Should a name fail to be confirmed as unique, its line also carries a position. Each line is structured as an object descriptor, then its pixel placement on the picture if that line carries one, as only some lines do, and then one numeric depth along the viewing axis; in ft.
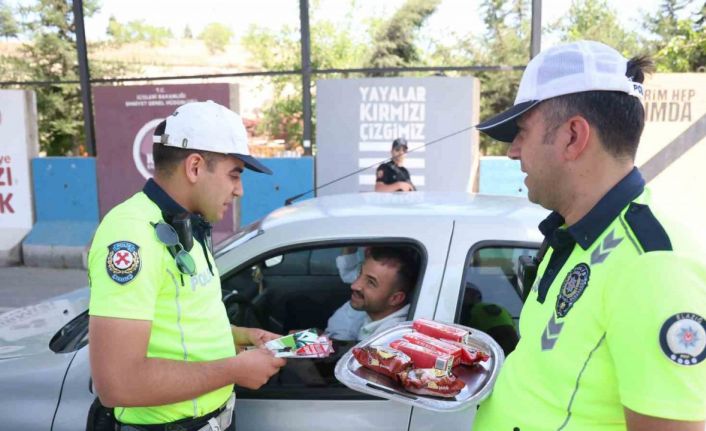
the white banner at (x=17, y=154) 25.67
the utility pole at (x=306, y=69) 24.91
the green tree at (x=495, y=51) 71.61
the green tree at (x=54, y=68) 59.47
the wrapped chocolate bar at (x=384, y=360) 4.92
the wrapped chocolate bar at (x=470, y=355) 5.12
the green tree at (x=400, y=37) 79.97
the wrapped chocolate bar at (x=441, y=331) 5.38
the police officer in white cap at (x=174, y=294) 4.47
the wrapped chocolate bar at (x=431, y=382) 4.68
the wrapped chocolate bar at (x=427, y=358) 4.86
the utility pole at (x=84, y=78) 26.09
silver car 6.22
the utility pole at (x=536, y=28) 23.22
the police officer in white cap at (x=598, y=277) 2.81
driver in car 7.20
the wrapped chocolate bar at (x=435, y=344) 5.02
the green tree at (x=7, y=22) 58.70
